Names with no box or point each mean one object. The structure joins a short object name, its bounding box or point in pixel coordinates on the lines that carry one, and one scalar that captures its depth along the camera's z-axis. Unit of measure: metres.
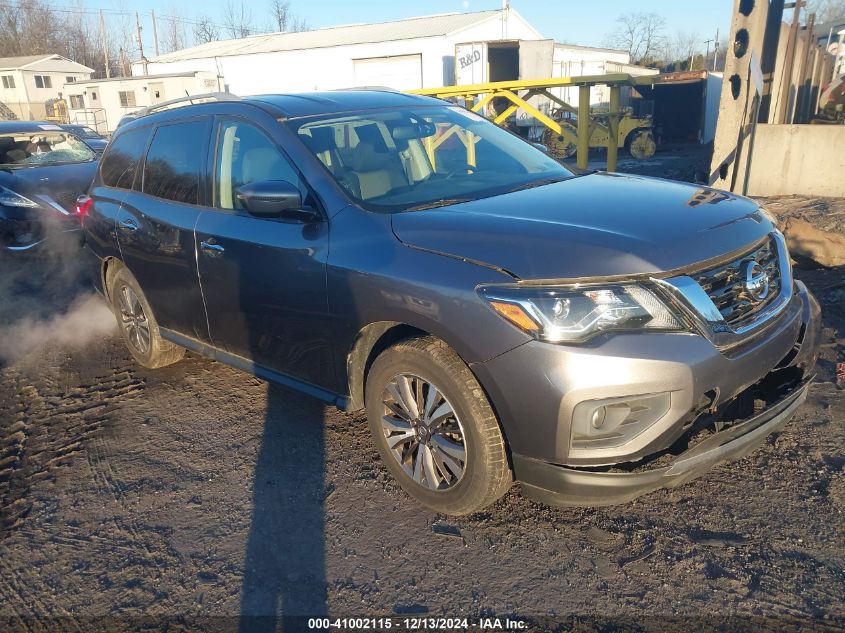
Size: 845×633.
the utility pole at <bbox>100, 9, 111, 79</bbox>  61.24
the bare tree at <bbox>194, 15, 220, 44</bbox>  79.24
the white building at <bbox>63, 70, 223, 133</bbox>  36.59
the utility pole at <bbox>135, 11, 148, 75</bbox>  63.67
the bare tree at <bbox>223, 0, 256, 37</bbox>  78.62
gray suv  2.53
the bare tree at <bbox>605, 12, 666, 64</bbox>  62.62
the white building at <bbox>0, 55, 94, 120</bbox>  53.75
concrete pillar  8.48
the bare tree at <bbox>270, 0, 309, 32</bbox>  76.86
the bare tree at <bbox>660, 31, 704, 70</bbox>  54.89
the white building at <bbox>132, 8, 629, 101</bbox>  27.34
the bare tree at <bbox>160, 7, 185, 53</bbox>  80.68
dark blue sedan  8.31
